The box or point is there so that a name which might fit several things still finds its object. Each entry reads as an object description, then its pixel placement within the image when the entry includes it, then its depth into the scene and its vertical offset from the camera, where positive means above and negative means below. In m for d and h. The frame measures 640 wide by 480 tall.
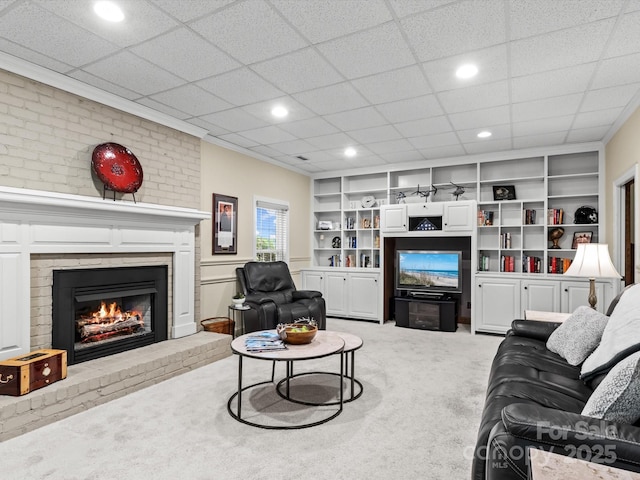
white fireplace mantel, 2.85 +0.08
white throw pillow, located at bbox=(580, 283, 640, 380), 1.84 -0.46
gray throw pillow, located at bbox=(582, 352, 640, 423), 1.40 -0.56
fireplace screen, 3.22 -0.62
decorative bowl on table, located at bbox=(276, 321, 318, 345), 2.88 -0.67
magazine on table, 2.76 -0.74
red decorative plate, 3.45 +0.72
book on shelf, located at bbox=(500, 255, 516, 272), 5.58 -0.25
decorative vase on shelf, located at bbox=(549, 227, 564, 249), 5.31 +0.16
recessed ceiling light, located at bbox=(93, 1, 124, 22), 2.19 +1.36
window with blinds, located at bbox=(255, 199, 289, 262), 5.83 +0.23
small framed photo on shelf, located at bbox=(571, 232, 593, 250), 5.14 +0.11
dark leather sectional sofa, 1.27 -0.70
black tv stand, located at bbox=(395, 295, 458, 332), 5.54 -0.99
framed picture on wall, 4.93 +0.28
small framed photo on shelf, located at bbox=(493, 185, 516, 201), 5.64 +0.79
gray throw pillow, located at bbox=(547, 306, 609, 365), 2.48 -0.60
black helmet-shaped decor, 5.10 +0.42
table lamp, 3.60 -0.16
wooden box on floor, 2.54 -0.87
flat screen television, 5.83 -0.40
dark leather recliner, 4.60 -0.68
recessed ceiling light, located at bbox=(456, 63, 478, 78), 2.92 +1.36
